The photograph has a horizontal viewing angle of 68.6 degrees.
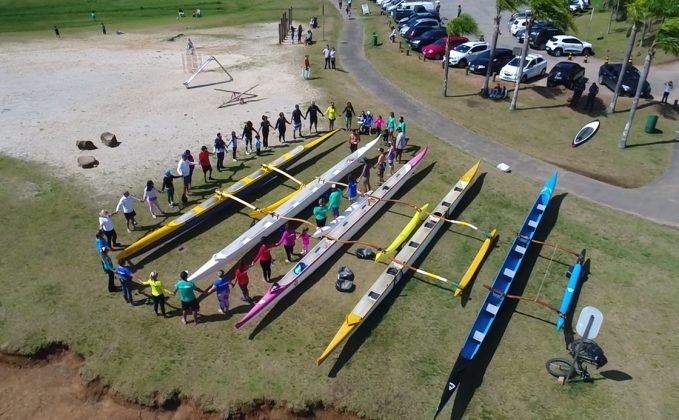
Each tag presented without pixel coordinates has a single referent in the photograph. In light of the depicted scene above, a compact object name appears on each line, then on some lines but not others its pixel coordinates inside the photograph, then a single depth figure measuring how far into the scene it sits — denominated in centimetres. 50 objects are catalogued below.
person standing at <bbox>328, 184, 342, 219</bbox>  1817
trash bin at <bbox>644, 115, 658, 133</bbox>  2637
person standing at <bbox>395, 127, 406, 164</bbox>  2252
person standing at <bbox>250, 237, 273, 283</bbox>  1505
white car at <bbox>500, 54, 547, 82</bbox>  3244
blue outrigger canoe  1197
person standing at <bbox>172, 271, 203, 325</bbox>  1325
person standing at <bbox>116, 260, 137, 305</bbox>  1422
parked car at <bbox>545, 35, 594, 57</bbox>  3778
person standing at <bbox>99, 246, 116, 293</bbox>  1474
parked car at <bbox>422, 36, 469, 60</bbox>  3719
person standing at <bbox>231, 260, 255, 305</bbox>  1429
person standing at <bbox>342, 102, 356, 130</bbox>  2559
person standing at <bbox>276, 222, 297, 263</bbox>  1605
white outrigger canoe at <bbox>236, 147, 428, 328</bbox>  1450
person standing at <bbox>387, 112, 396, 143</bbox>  2422
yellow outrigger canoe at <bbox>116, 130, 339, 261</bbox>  1670
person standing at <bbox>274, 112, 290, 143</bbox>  2427
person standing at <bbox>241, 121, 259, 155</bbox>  2326
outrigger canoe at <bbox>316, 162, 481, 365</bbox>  1327
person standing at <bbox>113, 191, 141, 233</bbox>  1727
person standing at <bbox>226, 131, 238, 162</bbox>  2280
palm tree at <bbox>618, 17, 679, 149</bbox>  2392
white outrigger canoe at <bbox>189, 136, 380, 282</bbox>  1584
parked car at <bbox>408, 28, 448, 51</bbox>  3941
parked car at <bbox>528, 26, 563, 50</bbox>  3988
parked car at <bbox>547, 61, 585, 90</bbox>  3122
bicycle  1266
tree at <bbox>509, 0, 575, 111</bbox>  2611
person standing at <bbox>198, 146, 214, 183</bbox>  2059
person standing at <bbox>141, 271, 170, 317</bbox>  1355
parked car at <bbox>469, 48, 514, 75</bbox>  3412
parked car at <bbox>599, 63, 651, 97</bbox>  3047
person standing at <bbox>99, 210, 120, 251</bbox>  1644
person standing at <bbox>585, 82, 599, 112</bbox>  2867
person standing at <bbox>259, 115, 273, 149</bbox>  2377
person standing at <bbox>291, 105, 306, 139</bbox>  2480
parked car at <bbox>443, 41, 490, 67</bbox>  3562
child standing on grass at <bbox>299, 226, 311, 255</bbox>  1639
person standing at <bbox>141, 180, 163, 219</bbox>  1811
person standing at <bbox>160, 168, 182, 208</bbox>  1892
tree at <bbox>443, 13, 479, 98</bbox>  2998
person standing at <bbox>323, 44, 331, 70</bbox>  3503
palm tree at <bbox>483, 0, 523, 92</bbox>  2709
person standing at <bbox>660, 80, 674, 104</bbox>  2936
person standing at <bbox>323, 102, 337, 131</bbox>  2559
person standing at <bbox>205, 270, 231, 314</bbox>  1392
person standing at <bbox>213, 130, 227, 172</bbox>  2180
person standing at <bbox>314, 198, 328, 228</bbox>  1730
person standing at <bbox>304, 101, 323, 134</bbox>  2564
